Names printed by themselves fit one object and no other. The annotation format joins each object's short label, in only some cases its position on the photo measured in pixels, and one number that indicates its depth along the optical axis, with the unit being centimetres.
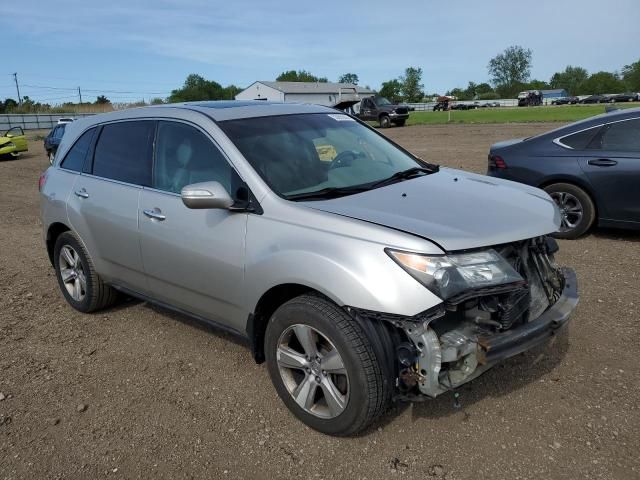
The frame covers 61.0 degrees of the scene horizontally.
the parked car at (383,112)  3353
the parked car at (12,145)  2209
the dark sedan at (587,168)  610
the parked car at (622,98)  7750
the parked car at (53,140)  2039
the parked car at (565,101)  7925
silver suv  269
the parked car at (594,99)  7969
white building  7762
